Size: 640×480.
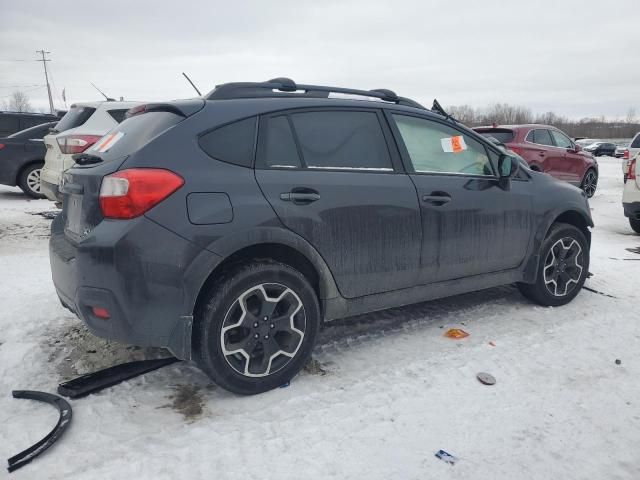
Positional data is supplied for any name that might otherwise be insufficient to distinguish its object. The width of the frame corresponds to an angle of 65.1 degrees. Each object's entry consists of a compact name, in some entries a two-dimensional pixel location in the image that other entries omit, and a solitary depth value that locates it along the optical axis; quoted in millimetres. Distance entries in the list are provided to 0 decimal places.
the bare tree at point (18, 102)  89394
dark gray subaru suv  2559
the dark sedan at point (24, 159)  10055
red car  10602
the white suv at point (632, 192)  7320
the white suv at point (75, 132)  7520
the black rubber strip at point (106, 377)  2822
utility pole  58669
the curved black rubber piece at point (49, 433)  2225
